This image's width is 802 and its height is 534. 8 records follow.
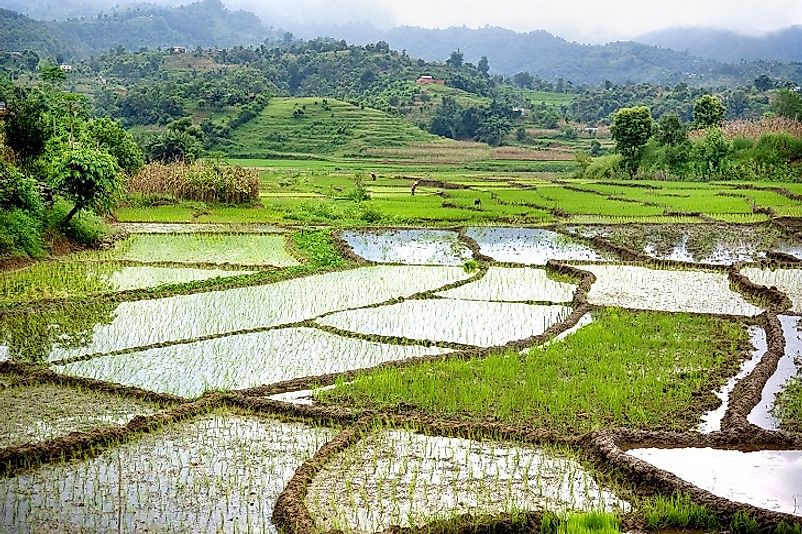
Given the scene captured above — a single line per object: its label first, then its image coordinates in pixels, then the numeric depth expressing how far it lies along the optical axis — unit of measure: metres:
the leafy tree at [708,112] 37.12
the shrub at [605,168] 34.78
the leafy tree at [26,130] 17.94
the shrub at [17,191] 15.05
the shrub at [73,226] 16.52
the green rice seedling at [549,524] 5.63
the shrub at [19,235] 14.62
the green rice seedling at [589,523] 5.40
